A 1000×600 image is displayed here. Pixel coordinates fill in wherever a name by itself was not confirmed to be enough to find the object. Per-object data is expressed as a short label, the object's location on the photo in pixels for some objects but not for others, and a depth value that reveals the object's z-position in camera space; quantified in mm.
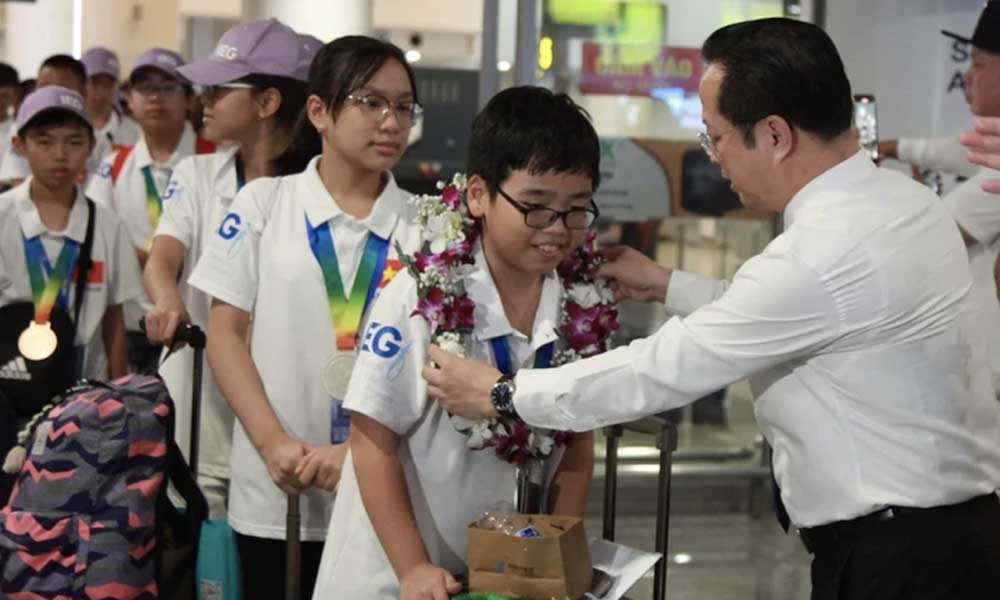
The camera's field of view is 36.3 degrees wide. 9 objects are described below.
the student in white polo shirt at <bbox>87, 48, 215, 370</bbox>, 5789
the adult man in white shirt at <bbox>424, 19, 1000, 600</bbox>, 2510
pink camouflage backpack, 3453
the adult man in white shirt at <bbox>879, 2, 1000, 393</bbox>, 4296
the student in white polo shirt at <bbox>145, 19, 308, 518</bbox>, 3973
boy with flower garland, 2719
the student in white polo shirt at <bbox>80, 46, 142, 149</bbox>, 8695
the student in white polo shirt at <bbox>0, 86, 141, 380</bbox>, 4891
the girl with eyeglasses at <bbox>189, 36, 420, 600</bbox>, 3365
